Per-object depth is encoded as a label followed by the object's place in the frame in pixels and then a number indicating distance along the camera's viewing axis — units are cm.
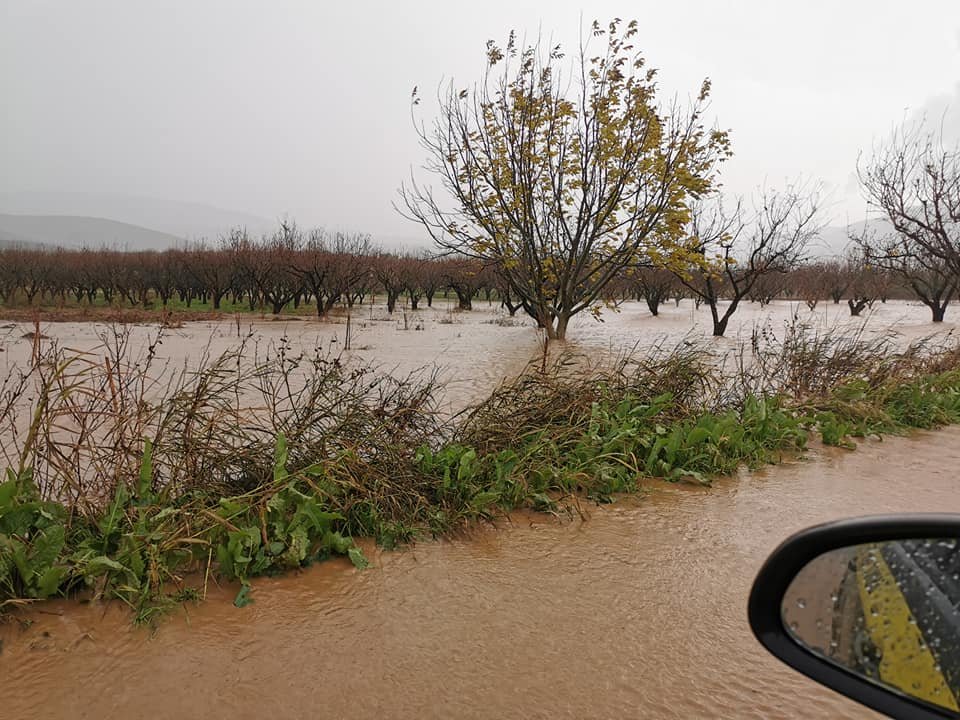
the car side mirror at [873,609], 86
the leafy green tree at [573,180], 1289
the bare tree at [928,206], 1472
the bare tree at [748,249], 1457
